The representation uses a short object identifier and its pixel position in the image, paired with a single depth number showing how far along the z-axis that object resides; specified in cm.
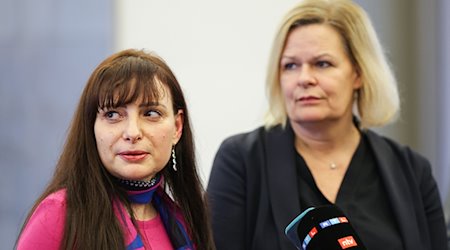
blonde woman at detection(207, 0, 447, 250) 302
